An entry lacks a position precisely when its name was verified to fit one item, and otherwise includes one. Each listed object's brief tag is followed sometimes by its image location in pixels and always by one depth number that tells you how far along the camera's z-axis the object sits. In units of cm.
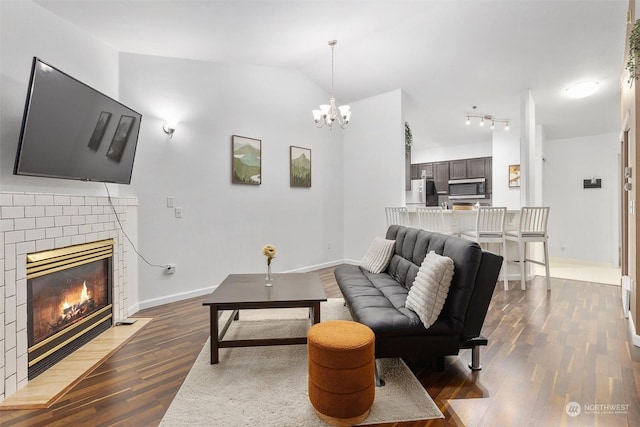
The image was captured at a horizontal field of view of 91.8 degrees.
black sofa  188
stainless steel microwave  710
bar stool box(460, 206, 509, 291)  419
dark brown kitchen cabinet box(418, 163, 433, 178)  812
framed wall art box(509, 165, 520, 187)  638
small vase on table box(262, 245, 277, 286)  253
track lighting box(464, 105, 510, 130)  581
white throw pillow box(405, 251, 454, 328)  190
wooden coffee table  215
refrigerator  770
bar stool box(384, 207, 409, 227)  462
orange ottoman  153
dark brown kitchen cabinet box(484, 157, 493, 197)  708
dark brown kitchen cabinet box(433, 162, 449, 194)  782
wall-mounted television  201
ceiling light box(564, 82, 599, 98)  437
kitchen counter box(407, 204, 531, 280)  461
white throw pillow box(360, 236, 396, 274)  317
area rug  160
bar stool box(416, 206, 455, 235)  457
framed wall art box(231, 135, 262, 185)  412
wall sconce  350
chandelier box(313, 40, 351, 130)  364
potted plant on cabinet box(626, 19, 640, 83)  209
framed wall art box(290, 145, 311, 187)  485
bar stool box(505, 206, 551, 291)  407
